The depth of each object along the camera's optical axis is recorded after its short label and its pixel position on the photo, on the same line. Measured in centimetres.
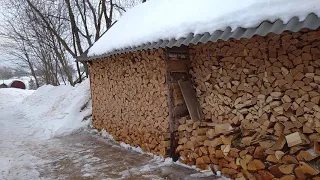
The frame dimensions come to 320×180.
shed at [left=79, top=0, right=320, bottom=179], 257
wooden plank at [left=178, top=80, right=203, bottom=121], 385
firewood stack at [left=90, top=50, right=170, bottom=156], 426
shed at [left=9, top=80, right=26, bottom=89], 3821
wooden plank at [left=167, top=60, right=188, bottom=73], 394
